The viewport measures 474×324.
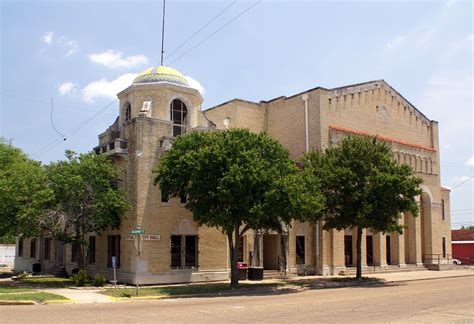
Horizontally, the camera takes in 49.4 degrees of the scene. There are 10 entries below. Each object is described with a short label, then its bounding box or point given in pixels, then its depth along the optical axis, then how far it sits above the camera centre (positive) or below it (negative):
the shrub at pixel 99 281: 26.11 -2.79
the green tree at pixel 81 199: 26.48 +1.41
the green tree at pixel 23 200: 25.52 +1.27
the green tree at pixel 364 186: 28.78 +2.25
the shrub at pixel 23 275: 33.34 -3.30
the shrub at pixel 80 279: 26.09 -2.68
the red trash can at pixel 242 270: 30.05 -2.58
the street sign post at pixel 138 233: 22.27 -0.31
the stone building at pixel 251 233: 28.06 +2.33
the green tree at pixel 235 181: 23.19 +2.06
